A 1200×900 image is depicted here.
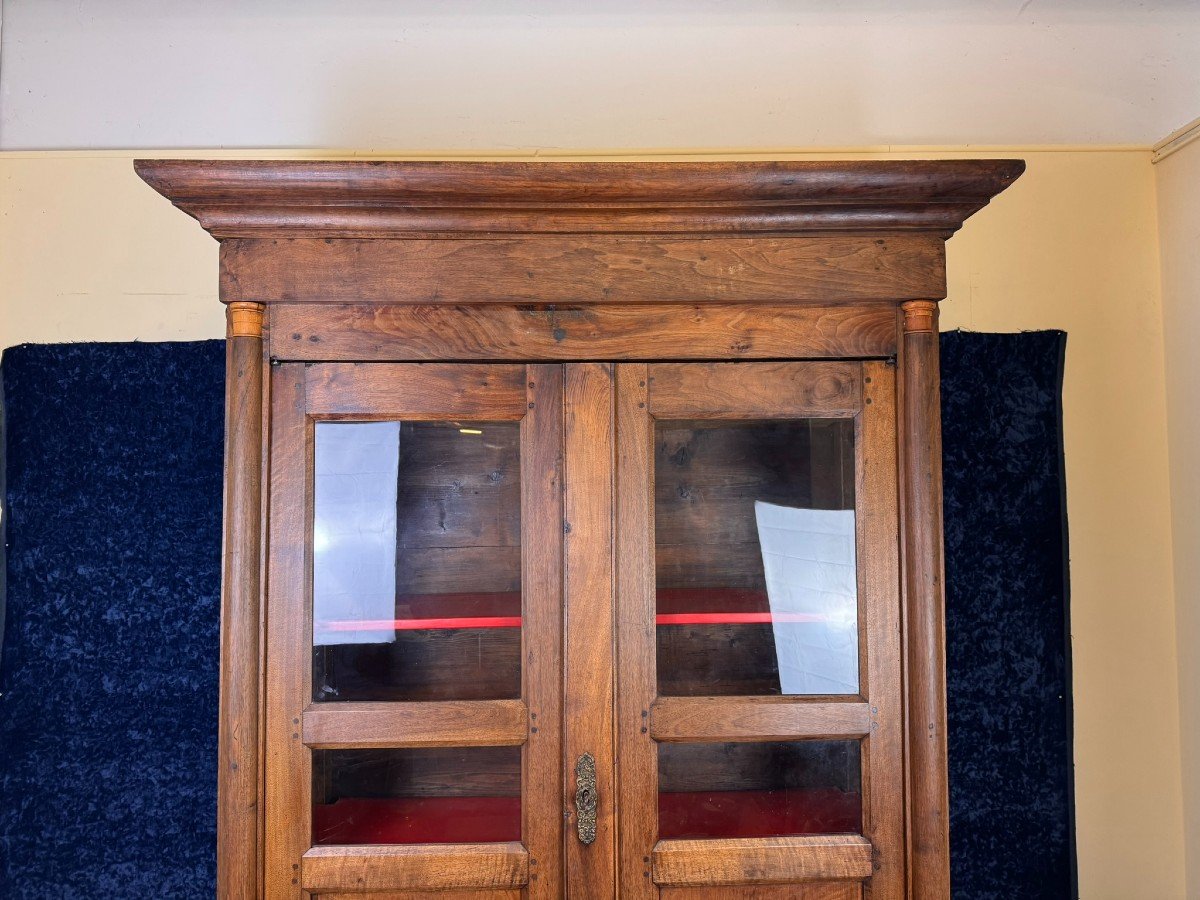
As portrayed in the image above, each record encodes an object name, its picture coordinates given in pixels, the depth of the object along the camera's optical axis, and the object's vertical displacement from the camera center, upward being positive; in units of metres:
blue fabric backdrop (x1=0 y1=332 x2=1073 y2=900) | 1.92 -0.24
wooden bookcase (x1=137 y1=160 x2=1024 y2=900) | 1.39 -0.04
